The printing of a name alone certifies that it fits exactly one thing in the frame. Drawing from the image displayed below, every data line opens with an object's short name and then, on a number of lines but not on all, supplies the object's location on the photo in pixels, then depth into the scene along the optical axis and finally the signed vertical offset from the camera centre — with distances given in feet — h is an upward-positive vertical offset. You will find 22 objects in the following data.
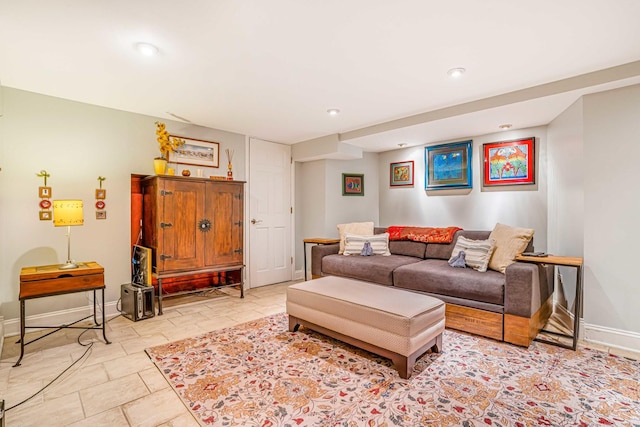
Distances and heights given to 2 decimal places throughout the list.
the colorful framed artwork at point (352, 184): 17.16 +1.64
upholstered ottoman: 7.04 -2.65
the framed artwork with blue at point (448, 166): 13.96 +2.22
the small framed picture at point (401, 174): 16.21 +2.10
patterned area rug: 5.71 -3.77
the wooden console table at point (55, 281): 7.98 -1.82
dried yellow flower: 11.73 +2.91
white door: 15.60 +0.04
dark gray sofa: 8.59 -2.41
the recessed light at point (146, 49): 6.96 +3.83
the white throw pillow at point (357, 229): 14.96 -0.77
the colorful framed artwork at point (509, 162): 12.23 +2.08
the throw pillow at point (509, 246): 9.91 -1.12
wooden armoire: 11.28 -0.41
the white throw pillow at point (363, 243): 14.01 -1.41
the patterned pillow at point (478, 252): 10.34 -1.37
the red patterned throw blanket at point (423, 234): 13.05 -0.93
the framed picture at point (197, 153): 13.00 +2.66
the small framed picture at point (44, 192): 9.95 +0.75
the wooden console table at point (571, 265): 8.28 -1.61
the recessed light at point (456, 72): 8.20 +3.82
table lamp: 8.62 +0.06
